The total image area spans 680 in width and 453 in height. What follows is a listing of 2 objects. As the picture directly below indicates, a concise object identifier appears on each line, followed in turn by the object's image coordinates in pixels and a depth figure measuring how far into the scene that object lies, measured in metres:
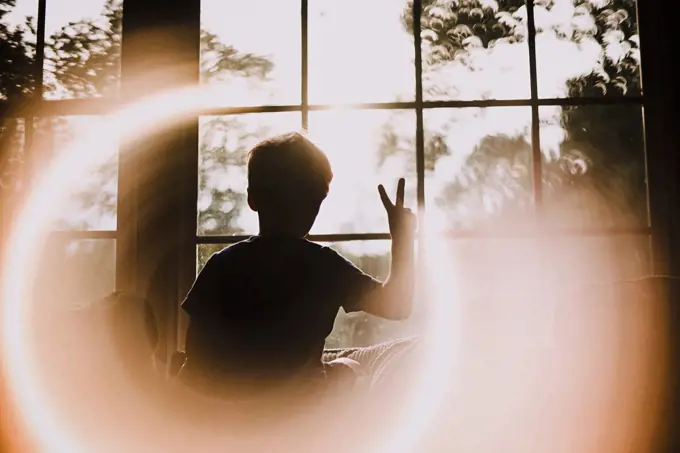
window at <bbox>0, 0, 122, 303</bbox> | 1.86
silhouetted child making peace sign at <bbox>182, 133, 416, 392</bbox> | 1.26
